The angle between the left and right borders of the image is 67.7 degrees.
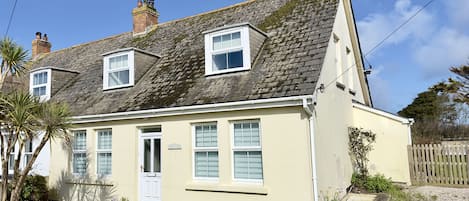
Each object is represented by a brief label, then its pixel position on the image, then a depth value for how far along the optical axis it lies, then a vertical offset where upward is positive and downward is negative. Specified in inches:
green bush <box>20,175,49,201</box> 506.0 -59.9
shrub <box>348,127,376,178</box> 480.4 -6.4
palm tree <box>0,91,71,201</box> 382.3 +30.4
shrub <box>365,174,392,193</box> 449.4 -54.9
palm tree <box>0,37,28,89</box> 420.8 +110.0
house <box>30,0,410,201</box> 372.2 +38.5
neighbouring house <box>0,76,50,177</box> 558.3 -16.3
